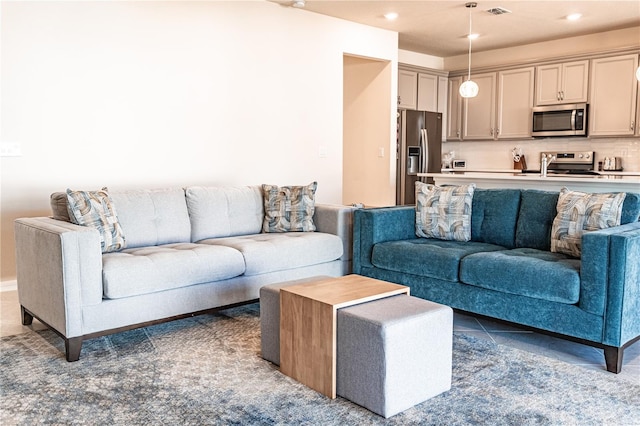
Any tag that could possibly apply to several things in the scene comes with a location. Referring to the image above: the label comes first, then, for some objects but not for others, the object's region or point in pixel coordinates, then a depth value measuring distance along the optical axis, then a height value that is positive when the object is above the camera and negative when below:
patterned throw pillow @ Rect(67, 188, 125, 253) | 3.18 -0.31
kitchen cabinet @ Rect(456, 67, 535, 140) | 7.25 +0.78
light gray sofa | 2.79 -0.58
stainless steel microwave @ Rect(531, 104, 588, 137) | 6.66 +0.52
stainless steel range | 6.87 -0.02
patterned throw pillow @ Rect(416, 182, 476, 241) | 3.88 -0.37
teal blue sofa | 2.64 -0.61
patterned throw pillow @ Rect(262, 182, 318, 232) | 4.23 -0.38
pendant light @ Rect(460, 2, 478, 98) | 5.86 +0.79
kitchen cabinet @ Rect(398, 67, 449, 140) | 7.31 +1.01
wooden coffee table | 2.33 -0.73
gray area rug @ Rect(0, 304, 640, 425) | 2.16 -1.03
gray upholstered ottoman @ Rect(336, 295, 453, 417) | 2.17 -0.81
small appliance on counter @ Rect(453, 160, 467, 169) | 8.29 -0.04
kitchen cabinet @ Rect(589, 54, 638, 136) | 6.27 +0.77
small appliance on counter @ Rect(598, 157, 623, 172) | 6.66 -0.05
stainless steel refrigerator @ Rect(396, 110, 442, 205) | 7.05 +0.18
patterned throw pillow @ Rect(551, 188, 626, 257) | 3.10 -0.34
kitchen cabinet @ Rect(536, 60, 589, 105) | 6.68 +1.00
